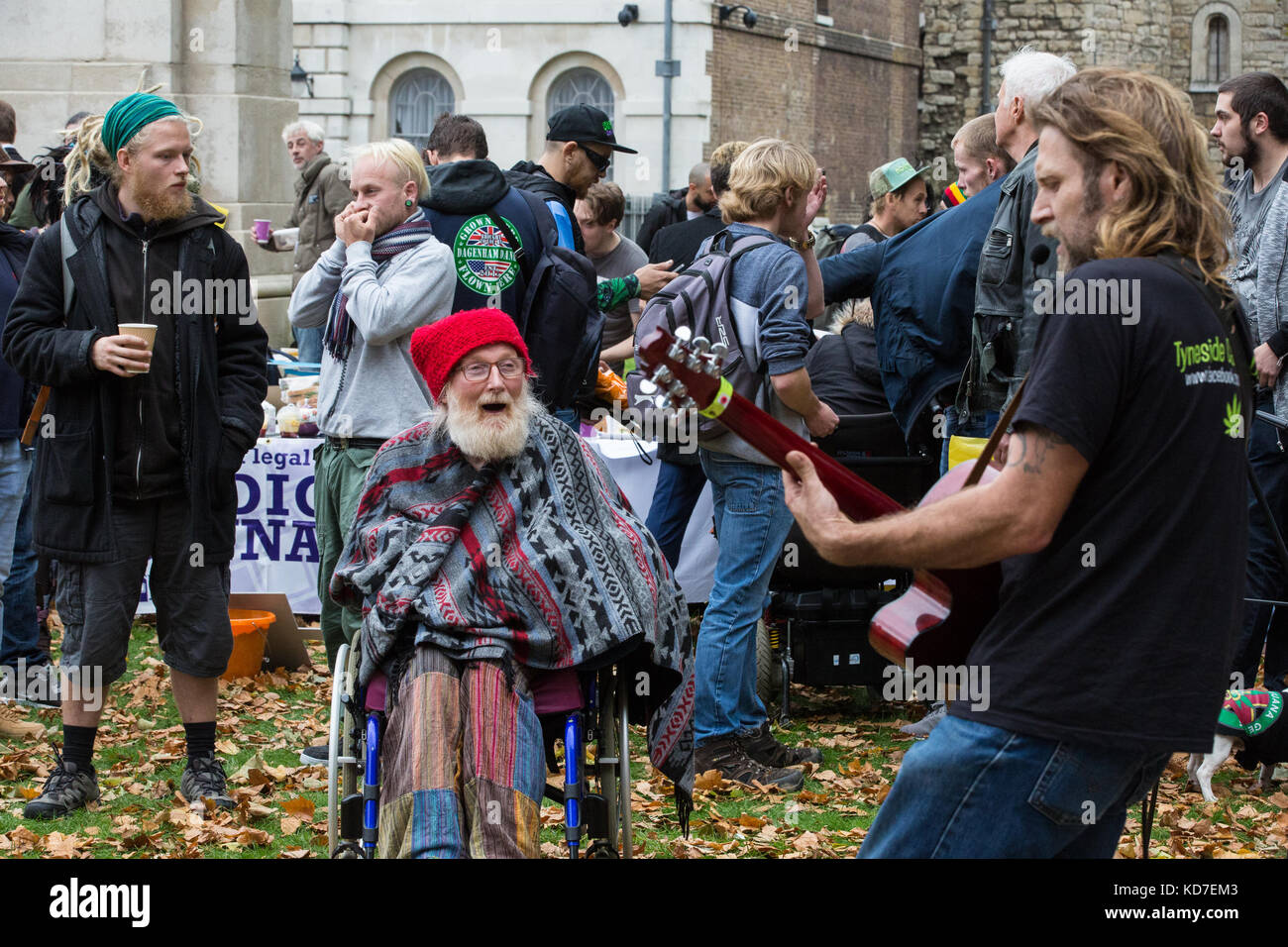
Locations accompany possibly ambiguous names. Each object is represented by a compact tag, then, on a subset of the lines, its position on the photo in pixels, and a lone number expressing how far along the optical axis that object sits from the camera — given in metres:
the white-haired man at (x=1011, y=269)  4.81
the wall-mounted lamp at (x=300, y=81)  31.55
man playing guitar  2.54
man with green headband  5.16
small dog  5.42
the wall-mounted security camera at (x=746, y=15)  28.81
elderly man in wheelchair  3.87
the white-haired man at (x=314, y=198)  11.00
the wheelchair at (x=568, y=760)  3.99
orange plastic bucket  7.41
